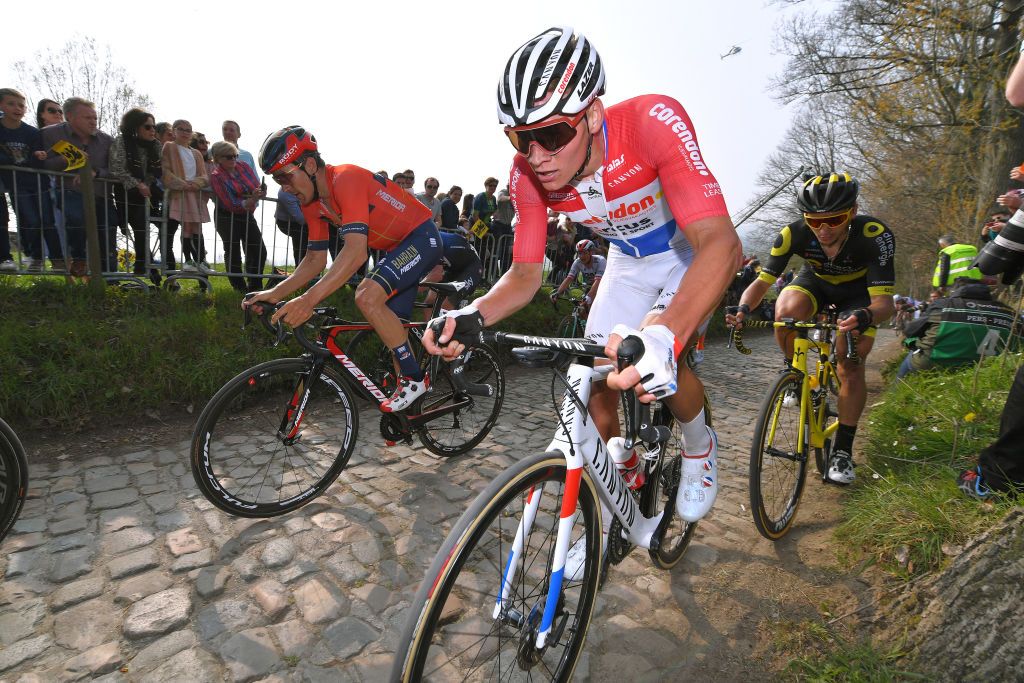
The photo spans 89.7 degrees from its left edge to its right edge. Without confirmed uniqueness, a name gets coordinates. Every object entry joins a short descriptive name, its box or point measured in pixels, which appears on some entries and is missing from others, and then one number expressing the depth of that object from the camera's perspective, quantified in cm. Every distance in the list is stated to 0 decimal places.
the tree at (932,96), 1052
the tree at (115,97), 2802
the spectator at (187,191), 696
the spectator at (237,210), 722
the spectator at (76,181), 624
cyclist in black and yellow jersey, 366
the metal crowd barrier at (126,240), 606
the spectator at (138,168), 664
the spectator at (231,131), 825
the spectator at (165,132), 736
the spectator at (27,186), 593
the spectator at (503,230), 1118
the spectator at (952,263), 677
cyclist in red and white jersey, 187
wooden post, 606
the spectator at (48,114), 678
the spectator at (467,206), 1166
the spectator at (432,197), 1065
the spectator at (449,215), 1060
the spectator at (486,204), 1142
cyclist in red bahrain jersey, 373
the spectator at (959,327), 489
